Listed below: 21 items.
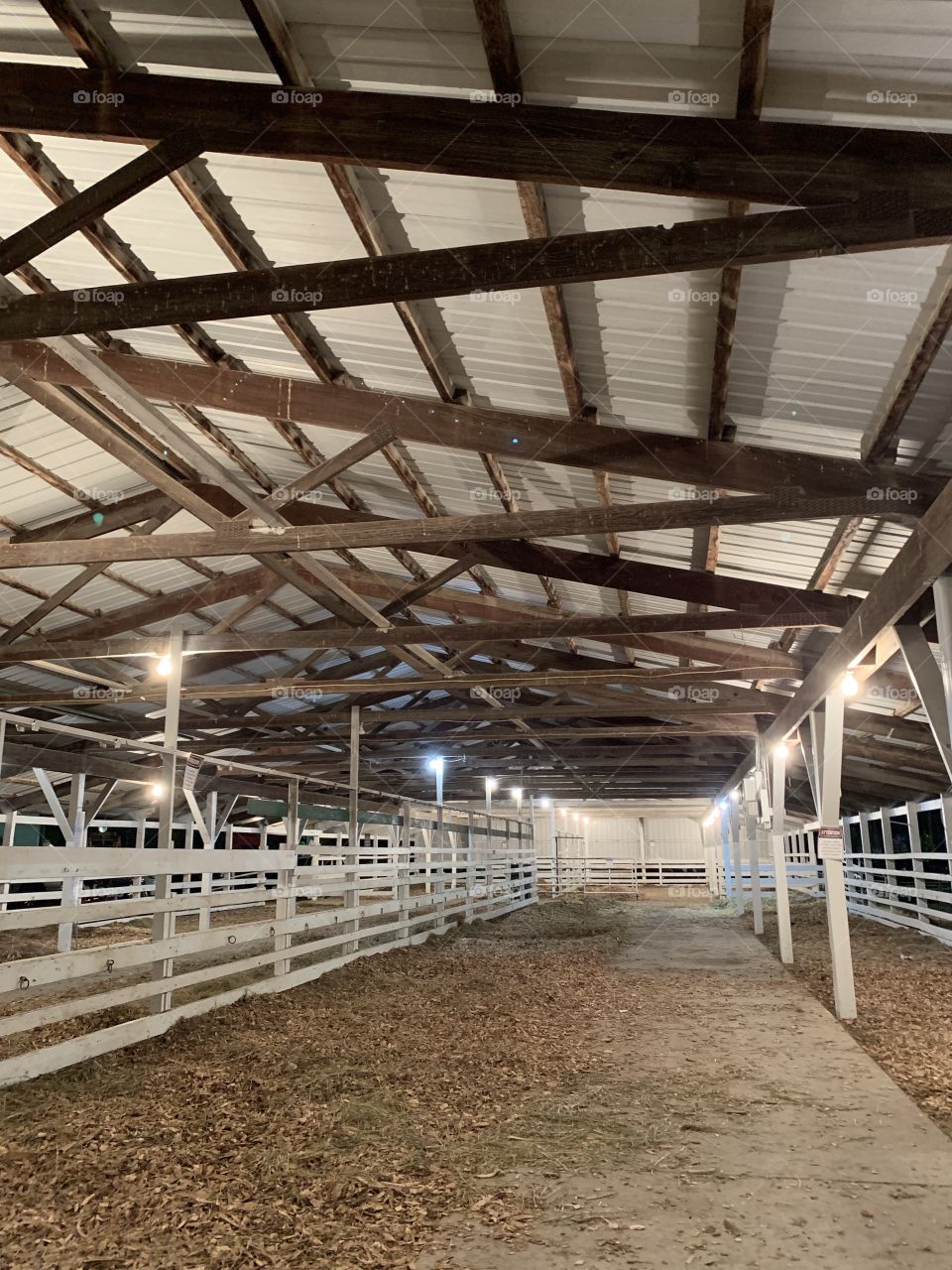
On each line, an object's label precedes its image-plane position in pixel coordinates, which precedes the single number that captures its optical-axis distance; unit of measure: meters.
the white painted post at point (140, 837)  13.32
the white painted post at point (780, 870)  11.30
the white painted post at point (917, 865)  13.42
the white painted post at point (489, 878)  17.72
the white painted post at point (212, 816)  16.18
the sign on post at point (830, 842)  8.03
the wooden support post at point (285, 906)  8.90
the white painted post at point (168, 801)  6.86
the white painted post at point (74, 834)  11.31
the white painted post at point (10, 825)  12.53
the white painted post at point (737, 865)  19.43
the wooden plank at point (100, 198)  3.73
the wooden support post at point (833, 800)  8.17
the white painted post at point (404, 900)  12.31
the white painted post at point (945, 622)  5.04
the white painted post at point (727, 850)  22.94
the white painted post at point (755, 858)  14.97
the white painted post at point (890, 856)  15.81
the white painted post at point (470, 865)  16.34
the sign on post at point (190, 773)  8.15
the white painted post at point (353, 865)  10.88
